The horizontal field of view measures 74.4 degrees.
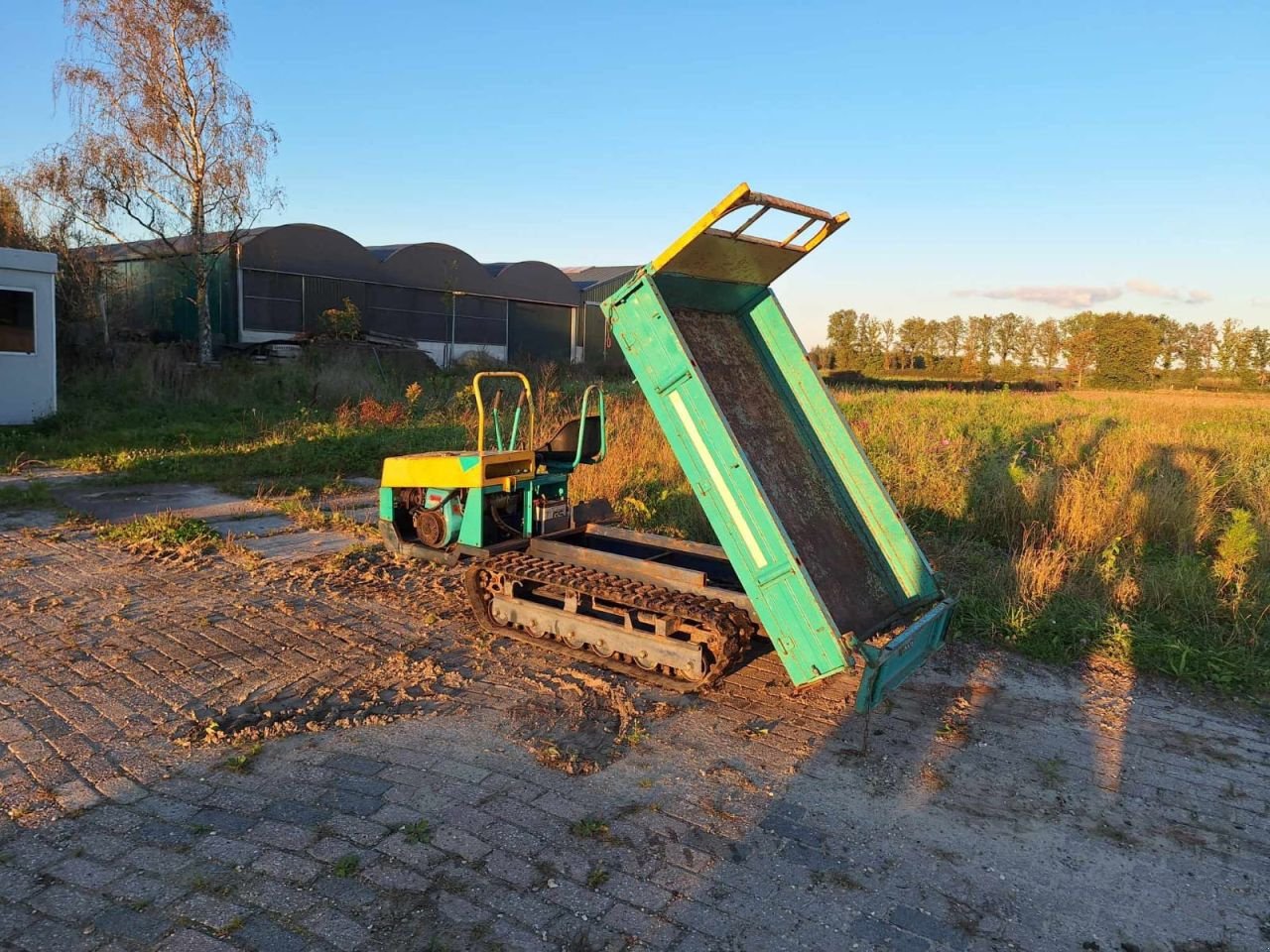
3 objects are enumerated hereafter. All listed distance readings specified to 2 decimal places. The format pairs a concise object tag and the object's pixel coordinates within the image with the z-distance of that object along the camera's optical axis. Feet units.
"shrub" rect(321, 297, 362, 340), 81.15
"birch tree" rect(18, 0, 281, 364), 67.87
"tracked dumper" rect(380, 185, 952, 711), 13.85
